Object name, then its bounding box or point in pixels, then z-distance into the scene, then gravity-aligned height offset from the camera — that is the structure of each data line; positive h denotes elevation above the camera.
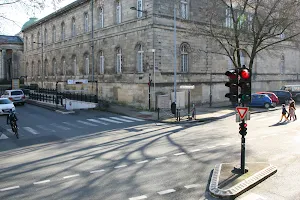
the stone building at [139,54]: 28.34 +3.30
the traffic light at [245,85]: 9.22 -0.04
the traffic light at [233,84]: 9.31 +0.00
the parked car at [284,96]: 33.62 -1.30
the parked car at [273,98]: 31.44 -1.42
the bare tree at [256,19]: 25.33 +5.78
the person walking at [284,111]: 21.12 -1.83
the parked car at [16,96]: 33.06 -1.22
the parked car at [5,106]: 24.14 -1.68
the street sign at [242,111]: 9.25 -0.80
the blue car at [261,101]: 29.94 -1.63
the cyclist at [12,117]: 17.11 -1.81
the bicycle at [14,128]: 16.49 -2.31
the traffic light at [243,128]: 9.27 -1.32
